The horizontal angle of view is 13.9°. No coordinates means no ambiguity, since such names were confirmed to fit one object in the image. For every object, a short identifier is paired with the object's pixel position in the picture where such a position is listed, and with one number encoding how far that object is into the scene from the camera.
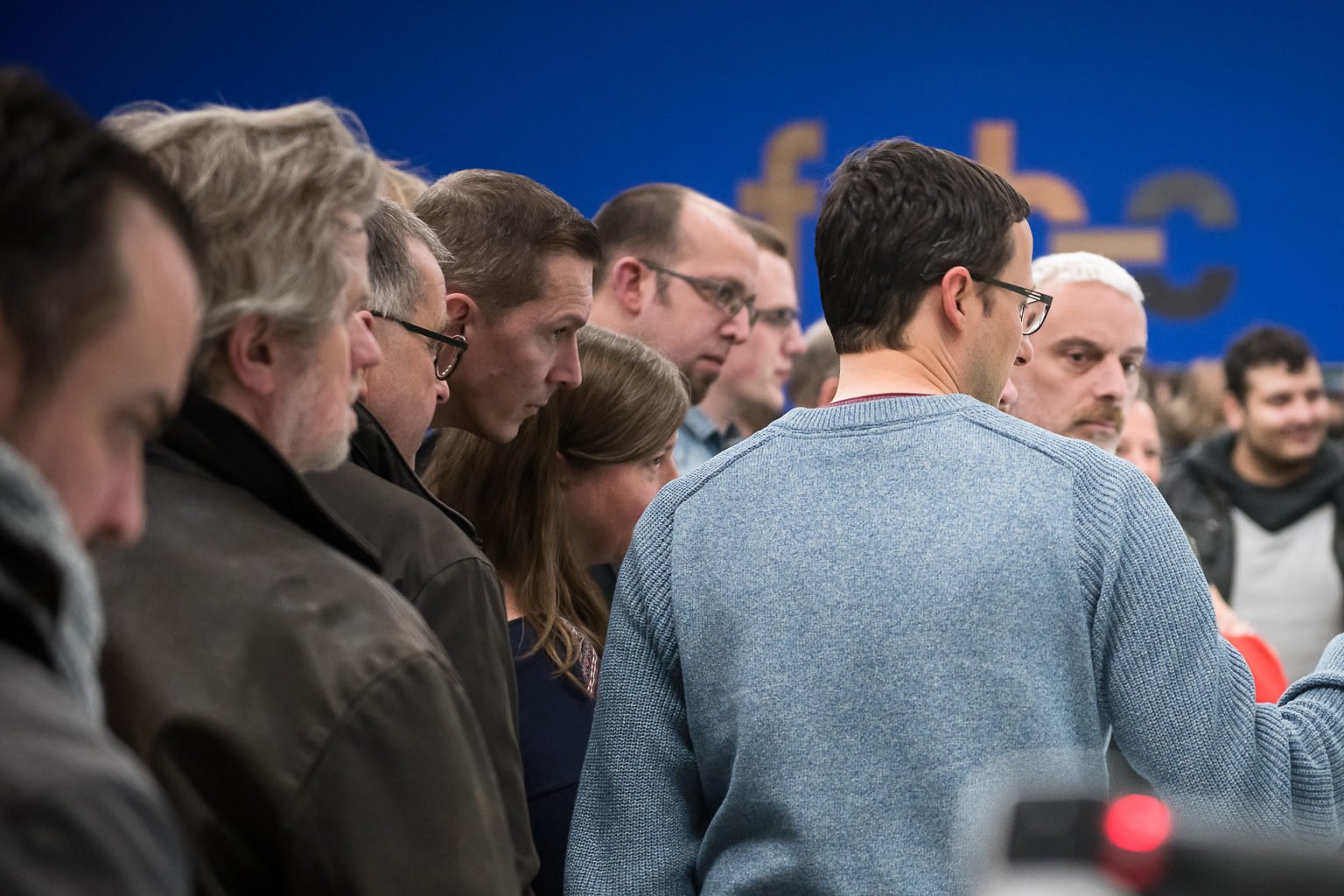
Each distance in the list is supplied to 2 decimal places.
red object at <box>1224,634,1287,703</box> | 5.28
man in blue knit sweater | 4.53
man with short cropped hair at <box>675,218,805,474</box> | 6.50
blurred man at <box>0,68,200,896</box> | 3.48
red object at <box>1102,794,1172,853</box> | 2.72
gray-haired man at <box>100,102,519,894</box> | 4.30
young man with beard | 7.68
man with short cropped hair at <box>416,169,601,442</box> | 5.08
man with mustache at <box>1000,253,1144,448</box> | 5.51
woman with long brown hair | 4.87
